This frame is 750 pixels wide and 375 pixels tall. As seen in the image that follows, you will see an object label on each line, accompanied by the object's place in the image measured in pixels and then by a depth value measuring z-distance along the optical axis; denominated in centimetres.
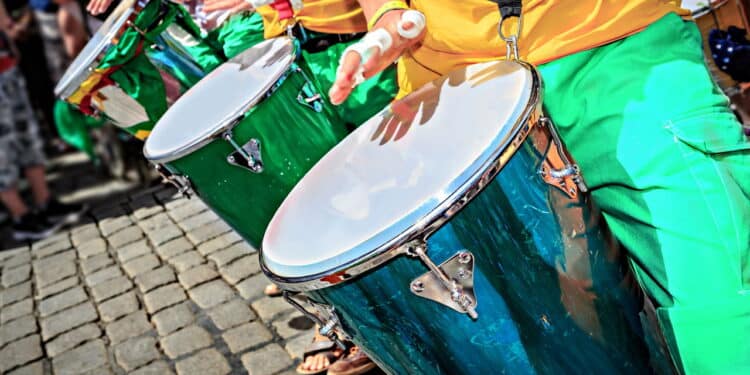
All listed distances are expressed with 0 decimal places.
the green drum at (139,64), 289
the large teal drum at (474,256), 124
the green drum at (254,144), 210
